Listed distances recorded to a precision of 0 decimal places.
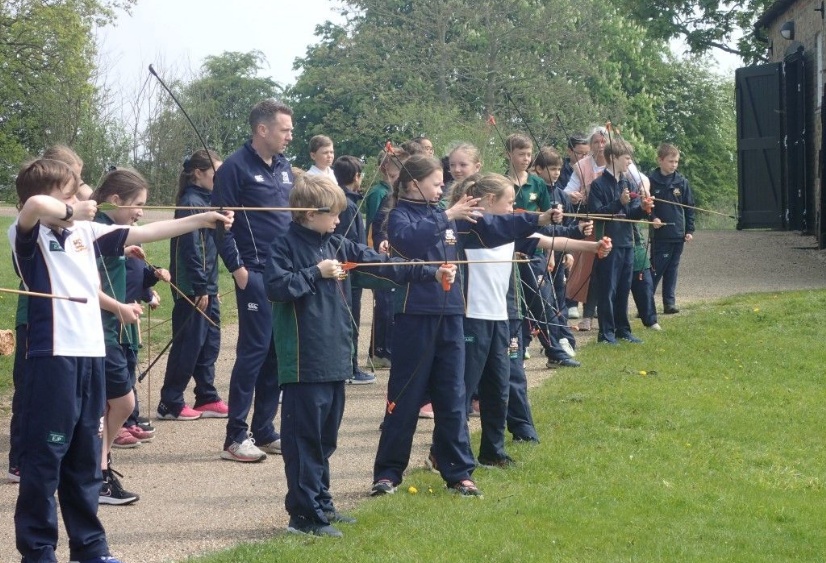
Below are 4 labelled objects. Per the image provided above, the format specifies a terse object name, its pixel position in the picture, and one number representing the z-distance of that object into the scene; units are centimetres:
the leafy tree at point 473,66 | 4194
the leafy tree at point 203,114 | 3080
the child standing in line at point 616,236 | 1216
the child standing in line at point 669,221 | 1446
